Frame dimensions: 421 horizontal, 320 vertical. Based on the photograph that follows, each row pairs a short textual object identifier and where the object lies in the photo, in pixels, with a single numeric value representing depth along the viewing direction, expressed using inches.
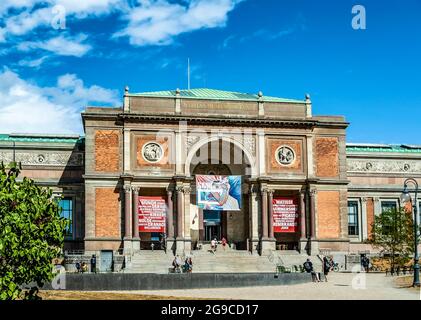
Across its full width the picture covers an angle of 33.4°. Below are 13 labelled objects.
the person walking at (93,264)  1966.0
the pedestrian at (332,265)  2015.5
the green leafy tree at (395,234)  1971.0
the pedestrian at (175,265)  1927.9
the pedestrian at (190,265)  1924.7
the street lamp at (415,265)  1332.6
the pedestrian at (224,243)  2199.8
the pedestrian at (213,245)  2163.6
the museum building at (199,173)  2155.5
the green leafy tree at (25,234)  800.3
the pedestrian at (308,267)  1775.3
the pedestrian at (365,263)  2030.0
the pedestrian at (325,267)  1651.8
